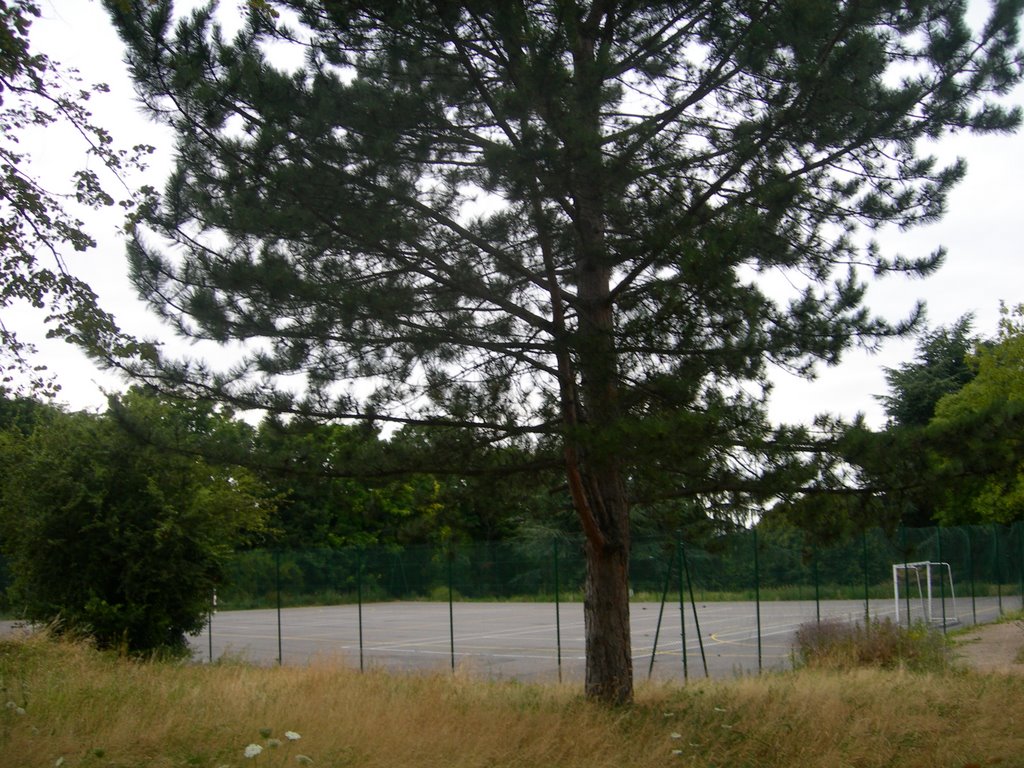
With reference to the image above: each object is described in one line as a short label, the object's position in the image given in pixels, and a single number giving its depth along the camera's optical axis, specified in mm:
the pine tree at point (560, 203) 8820
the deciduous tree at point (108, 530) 15836
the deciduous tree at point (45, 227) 9586
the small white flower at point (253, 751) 7000
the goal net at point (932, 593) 23469
